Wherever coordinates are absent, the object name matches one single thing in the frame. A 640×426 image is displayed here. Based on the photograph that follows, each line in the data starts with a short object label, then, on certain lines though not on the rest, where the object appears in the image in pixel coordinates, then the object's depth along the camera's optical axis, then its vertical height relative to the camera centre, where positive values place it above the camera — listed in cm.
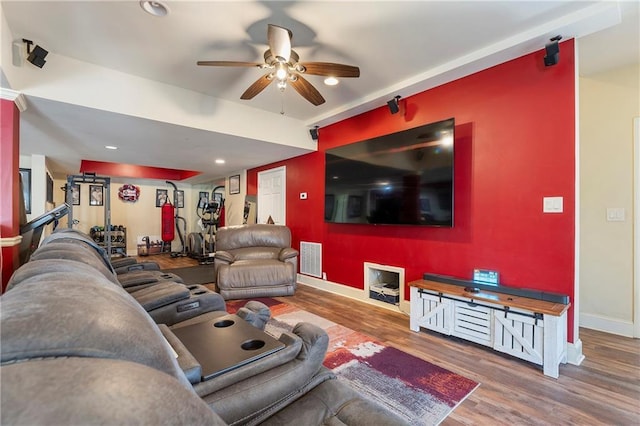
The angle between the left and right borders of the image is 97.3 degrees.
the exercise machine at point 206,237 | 722 -66
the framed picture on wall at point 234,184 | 691 +72
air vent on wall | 469 -78
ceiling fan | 213 +124
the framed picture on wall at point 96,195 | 766 +50
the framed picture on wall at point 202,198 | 882 +49
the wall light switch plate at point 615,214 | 289 -1
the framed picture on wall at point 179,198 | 882 +47
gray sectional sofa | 34 -22
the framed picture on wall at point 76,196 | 738 +45
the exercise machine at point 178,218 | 851 -15
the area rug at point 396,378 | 178 -121
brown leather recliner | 391 -72
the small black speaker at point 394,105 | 346 +134
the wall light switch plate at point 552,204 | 239 +7
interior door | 553 +37
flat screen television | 292 +42
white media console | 212 -93
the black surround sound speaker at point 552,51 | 231 +134
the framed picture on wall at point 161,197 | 854 +49
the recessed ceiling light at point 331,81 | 316 +150
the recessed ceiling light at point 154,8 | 203 +152
